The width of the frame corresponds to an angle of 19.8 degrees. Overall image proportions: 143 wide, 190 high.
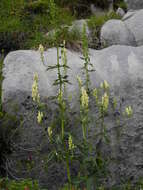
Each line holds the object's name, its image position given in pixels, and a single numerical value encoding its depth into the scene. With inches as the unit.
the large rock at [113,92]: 174.2
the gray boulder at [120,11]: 386.6
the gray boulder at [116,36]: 280.9
